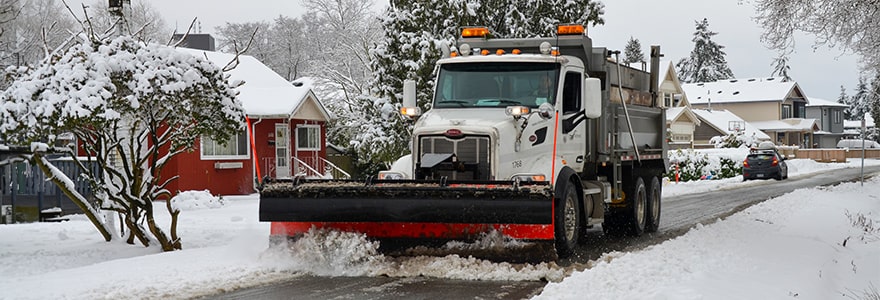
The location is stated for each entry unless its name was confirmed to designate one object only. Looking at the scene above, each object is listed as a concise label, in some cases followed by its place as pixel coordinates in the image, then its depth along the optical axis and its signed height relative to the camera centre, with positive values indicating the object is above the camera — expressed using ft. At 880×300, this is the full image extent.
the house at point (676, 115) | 187.21 +6.09
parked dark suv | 118.93 -2.84
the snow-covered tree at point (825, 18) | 50.42 +7.14
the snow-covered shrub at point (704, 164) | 125.18 -2.73
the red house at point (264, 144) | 88.84 +0.38
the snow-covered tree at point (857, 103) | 344.45 +15.84
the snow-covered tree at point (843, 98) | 399.24 +19.88
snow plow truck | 31.68 -0.54
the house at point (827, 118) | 279.49 +7.92
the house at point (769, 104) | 243.60 +10.87
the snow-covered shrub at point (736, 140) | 172.65 +0.76
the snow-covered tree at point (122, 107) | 39.04 +1.88
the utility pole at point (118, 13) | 46.60 +7.04
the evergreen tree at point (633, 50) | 347.36 +37.24
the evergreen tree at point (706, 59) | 331.98 +31.27
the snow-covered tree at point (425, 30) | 76.84 +10.07
